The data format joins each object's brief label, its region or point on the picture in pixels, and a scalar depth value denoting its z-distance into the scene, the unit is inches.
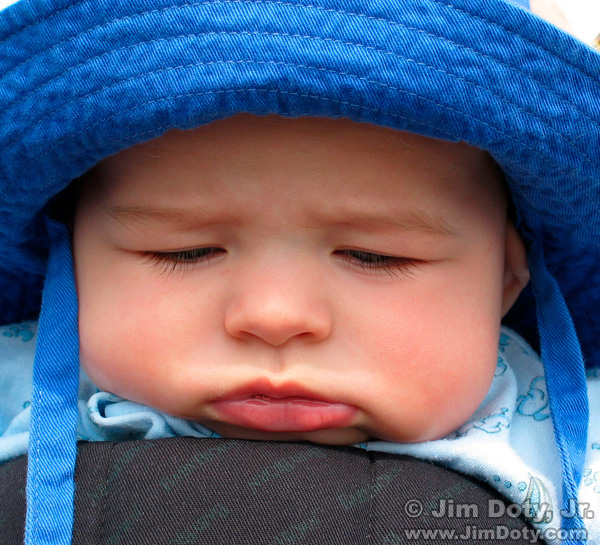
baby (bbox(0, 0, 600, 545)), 33.9
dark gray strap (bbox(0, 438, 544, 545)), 34.0
